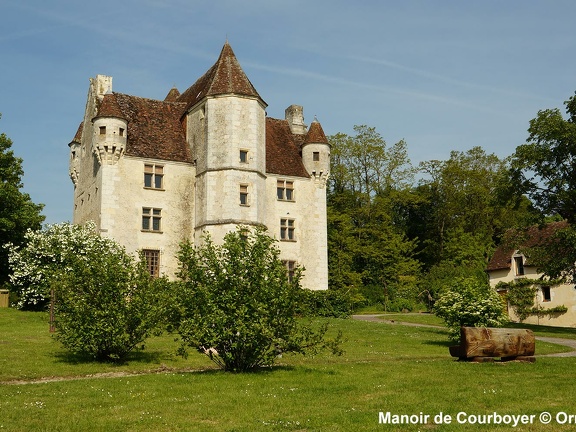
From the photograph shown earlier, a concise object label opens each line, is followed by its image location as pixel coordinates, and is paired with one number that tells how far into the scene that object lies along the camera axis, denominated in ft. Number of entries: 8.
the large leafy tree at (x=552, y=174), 109.09
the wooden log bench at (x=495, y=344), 62.08
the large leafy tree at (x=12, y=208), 148.31
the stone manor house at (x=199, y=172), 133.28
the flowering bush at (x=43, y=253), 117.70
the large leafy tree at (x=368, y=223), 184.14
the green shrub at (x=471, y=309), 78.84
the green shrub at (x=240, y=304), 52.80
